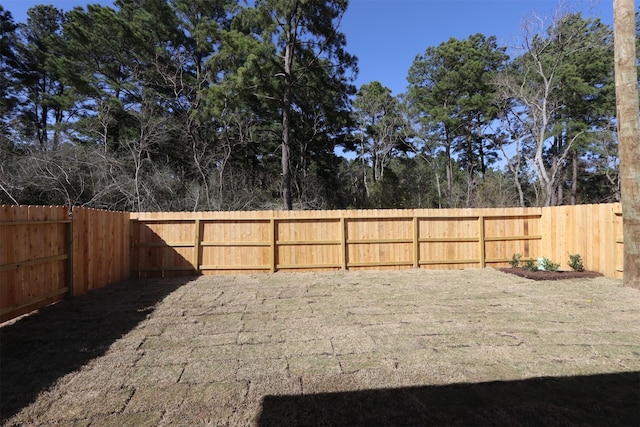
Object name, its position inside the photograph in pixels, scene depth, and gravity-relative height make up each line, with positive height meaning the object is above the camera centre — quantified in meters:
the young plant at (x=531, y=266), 7.51 -1.17
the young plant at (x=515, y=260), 8.35 -1.14
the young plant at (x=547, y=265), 7.32 -1.11
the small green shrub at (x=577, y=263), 7.36 -1.06
